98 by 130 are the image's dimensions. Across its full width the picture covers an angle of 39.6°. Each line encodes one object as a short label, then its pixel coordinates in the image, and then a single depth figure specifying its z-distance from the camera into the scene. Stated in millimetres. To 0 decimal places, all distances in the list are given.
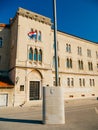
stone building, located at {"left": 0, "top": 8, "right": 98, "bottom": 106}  24766
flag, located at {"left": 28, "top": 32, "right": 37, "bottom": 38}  26775
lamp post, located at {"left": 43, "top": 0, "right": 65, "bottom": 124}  10750
